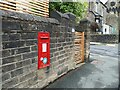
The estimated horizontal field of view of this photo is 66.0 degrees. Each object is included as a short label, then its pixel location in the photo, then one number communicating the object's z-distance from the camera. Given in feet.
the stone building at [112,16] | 73.91
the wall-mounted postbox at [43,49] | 8.27
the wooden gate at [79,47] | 13.43
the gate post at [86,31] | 15.26
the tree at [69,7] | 20.76
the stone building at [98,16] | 54.93
